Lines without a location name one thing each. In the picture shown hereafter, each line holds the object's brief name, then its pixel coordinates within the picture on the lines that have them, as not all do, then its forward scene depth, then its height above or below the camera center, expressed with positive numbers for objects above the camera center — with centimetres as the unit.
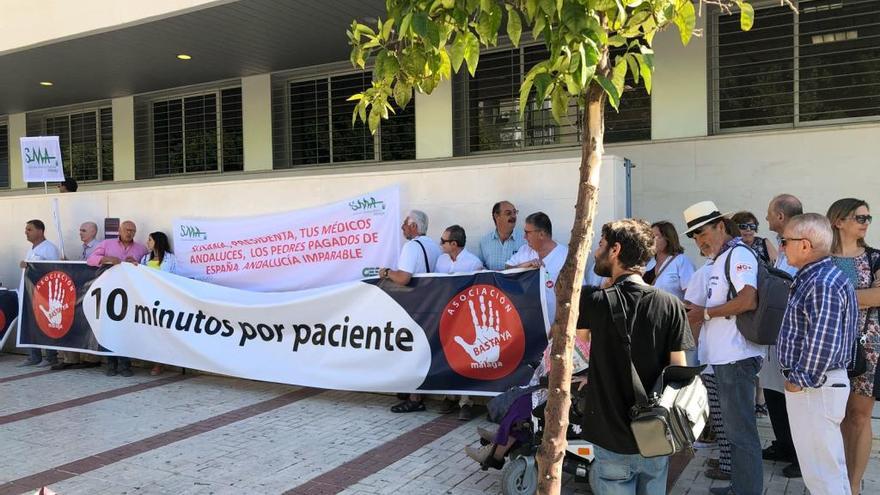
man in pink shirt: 798 -23
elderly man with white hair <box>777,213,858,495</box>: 320 -65
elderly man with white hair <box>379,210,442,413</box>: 605 -27
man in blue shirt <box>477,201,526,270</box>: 591 -11
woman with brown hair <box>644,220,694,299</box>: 508 -32
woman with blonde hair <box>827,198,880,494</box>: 372 -49
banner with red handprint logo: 557 -99
